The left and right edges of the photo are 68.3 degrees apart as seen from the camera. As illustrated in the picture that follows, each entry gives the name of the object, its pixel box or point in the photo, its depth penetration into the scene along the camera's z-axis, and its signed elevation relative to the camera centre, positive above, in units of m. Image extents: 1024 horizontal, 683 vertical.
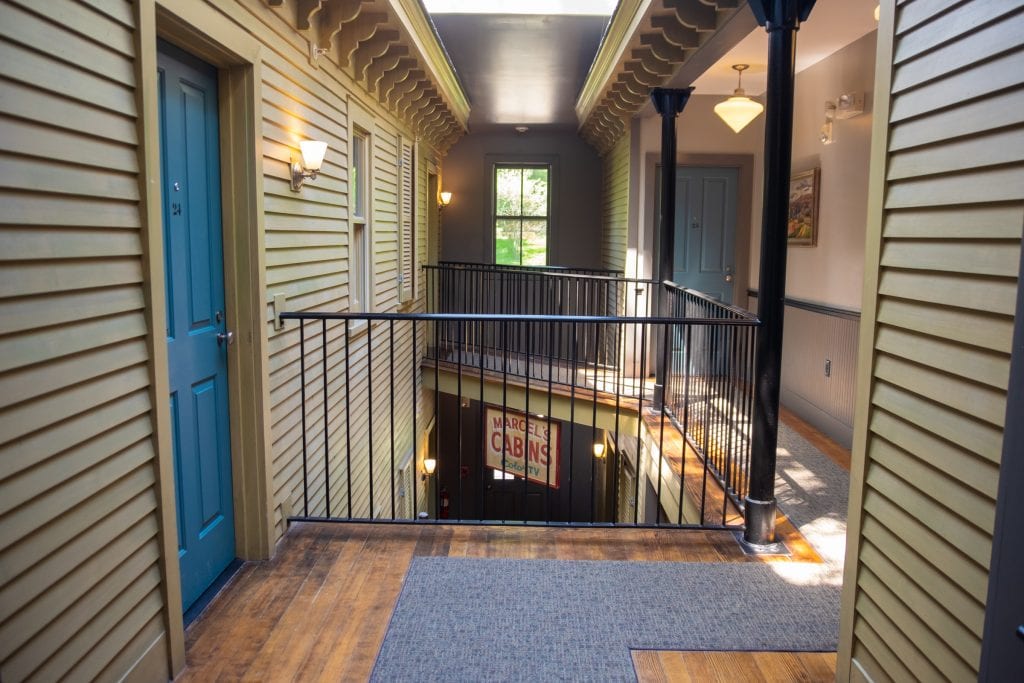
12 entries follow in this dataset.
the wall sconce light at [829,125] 5.82 +1.00
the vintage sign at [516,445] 8.34 -2.19
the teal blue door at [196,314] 2.64 -0.25
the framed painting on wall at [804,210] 6.20 +0.37
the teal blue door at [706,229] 7.80 +0.24
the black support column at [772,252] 3.31 +0.01
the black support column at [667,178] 5.96 +0.60
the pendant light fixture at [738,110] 5.95 +1.13
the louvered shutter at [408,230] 7.71 +0.20
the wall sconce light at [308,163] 3.74 +0.42
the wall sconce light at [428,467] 9.75 -2.85
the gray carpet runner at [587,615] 2.47 -1.33
